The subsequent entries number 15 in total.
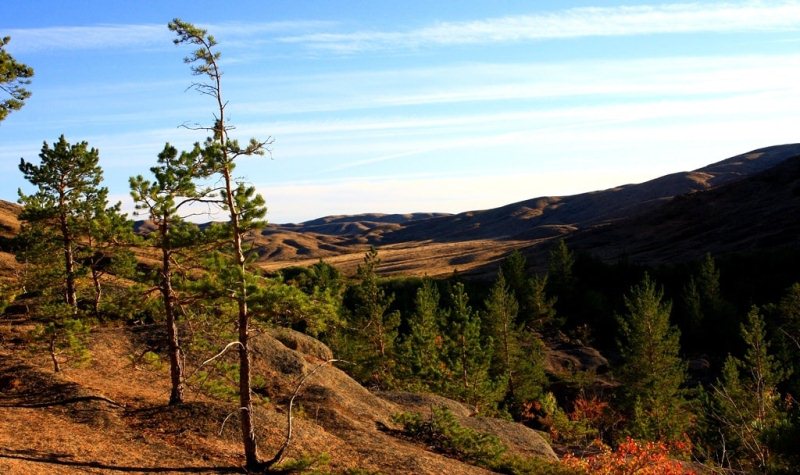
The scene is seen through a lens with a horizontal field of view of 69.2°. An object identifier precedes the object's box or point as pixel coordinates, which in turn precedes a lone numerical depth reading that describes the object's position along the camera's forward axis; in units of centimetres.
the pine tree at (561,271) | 7644
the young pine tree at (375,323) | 4544
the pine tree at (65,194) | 2912
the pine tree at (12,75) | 2030
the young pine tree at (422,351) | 4178
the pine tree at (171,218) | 1605
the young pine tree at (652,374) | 4041
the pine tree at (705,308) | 6222
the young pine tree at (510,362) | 4859
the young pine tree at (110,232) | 1942
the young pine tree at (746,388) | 3488
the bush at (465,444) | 2227
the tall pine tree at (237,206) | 1444
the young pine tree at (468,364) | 4016
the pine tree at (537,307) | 6712
